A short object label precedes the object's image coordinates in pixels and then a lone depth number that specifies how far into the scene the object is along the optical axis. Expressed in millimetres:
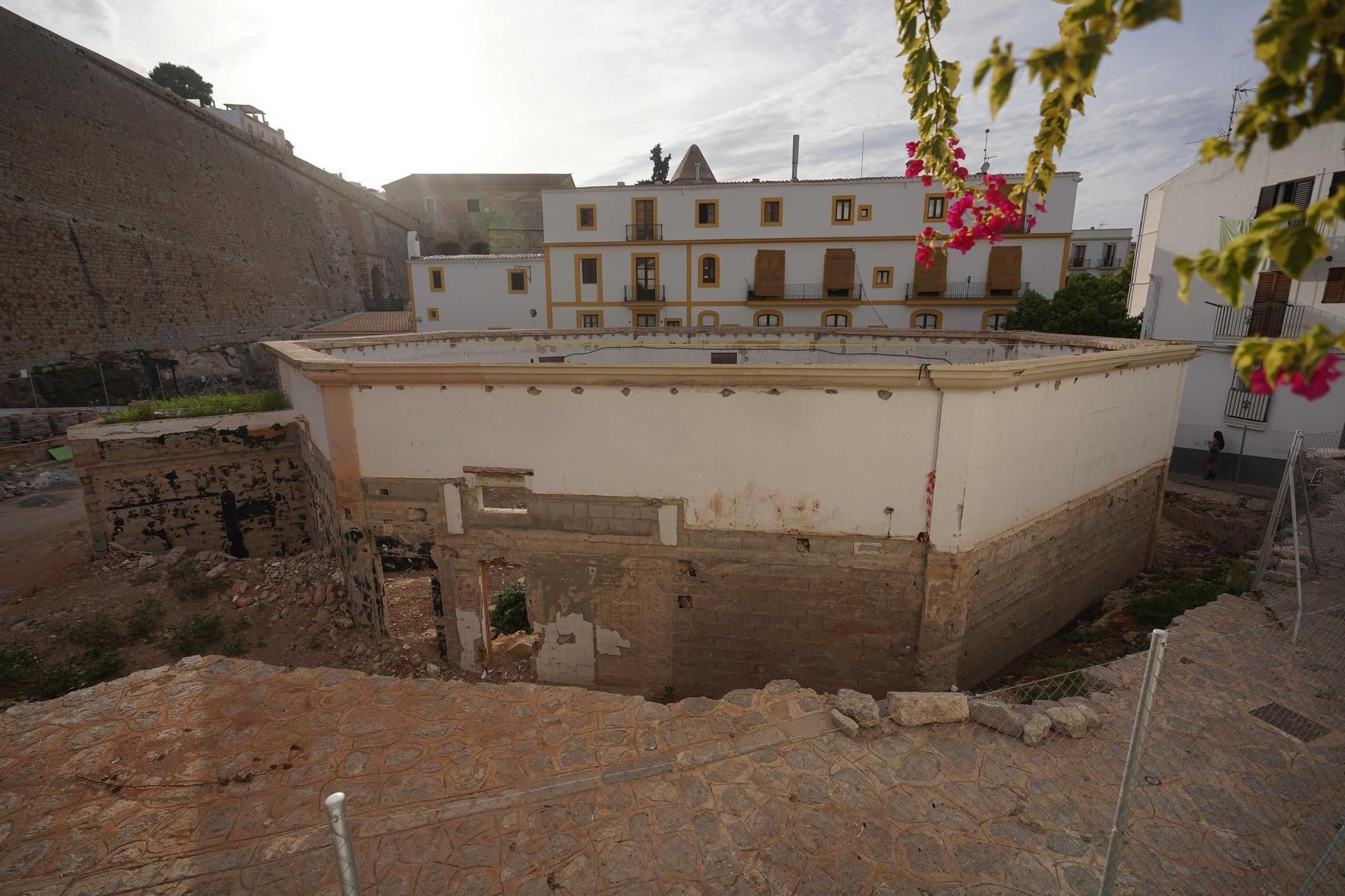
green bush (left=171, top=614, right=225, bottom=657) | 9719
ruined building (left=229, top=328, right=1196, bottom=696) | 7664
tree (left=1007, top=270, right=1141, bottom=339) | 21875
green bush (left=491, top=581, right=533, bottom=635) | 11508
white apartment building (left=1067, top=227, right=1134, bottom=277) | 41812
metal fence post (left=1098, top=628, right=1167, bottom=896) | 3254
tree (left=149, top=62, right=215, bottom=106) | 42688
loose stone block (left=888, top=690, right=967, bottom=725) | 5426
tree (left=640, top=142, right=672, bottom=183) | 39344
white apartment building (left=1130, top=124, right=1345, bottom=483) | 16312
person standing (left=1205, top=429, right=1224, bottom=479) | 17906
